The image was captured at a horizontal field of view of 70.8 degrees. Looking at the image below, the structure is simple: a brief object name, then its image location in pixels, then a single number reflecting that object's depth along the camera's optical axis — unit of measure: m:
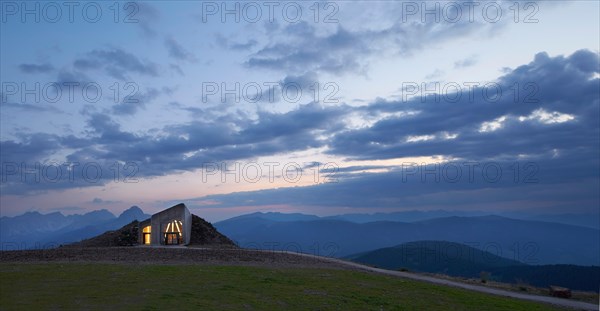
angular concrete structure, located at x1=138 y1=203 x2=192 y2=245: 52.94
